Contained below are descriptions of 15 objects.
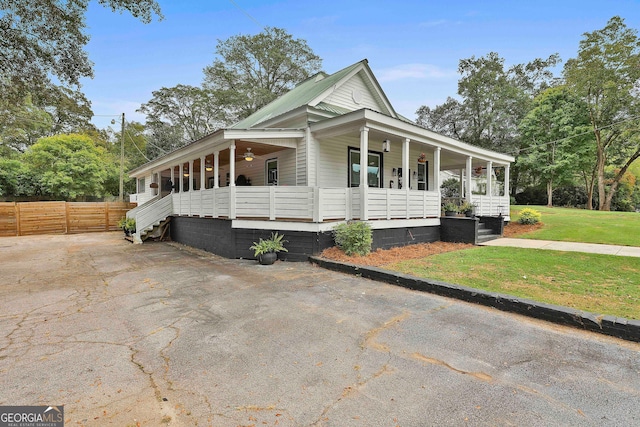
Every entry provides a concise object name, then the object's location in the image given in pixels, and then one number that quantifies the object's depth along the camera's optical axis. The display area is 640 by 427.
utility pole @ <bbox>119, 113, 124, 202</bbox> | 21.00
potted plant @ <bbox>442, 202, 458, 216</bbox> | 10.94
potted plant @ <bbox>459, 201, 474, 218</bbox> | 11.08
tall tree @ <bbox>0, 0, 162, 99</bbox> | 7.45
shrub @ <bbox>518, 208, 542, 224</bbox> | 12.95
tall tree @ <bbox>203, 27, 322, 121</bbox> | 27.67
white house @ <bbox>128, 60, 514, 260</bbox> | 8.18
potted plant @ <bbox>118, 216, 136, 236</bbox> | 13.68
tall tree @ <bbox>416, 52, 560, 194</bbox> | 25.27
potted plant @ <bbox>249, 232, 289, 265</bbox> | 7.59
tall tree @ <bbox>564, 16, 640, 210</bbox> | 18.94
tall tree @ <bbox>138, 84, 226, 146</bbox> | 29.03
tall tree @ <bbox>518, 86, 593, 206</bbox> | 21.40
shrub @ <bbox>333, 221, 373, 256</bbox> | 7.60
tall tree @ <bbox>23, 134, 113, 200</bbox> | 23.64
